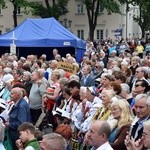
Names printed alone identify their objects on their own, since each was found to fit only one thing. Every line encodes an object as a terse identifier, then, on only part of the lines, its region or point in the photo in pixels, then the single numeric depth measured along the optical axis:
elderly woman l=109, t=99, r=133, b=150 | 6.53
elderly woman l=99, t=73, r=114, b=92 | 9.88
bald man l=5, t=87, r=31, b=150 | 8.59
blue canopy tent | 23.25
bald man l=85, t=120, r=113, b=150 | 5.70
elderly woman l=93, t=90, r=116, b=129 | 7.62
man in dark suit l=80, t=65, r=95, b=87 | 12.59
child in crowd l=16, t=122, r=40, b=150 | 6.50
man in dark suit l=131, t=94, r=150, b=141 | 6.52
